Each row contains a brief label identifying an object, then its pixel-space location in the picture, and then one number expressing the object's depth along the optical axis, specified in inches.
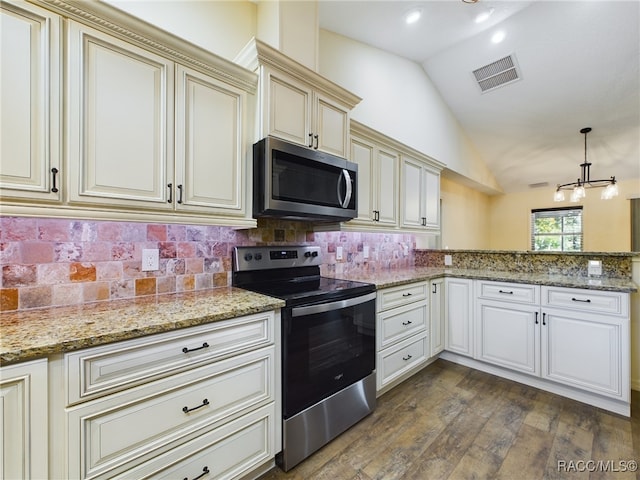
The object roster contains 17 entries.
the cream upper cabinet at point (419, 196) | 117.2
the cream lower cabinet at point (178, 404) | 39.2
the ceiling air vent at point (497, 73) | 140.5
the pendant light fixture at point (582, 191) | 150.8
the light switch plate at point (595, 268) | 97.3
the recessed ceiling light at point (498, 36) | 126.6
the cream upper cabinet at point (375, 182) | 98.3
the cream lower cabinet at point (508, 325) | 94.8
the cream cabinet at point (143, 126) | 46.4
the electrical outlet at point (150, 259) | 63.4
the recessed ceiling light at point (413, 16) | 104.1
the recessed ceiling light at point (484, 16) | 112.5
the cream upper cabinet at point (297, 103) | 67.2
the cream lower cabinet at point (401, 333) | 86.3
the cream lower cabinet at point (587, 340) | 80.6
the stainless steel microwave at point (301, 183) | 66.1
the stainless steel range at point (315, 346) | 61.2
